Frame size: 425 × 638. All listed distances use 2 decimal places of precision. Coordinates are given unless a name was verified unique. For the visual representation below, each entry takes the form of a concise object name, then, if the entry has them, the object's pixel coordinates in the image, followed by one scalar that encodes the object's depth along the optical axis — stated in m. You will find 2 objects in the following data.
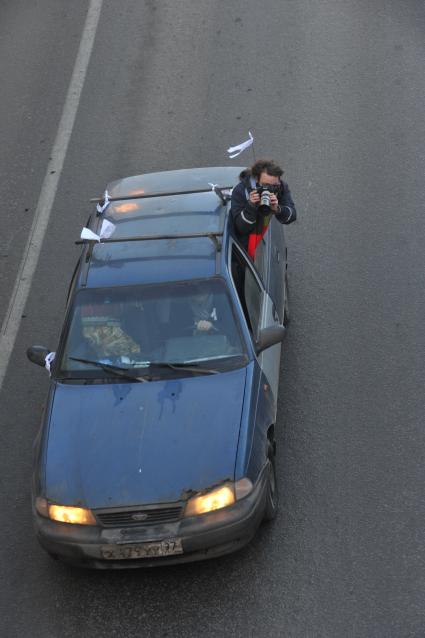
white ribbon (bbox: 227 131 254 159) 18.96
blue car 13.50
